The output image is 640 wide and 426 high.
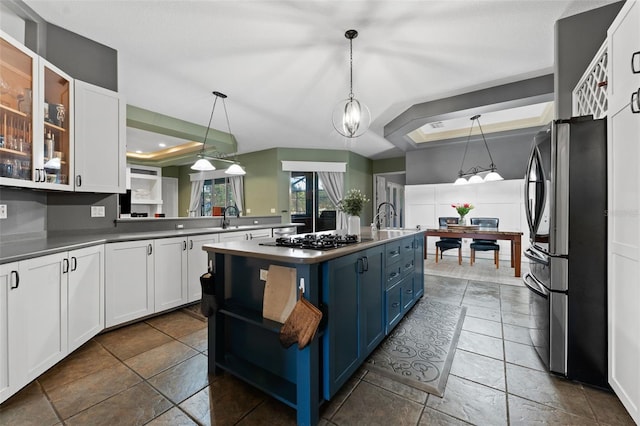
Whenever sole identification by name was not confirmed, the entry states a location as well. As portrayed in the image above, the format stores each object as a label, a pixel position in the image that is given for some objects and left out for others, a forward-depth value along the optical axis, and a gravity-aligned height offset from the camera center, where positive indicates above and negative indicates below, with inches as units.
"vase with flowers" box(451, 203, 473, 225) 203.0 +3.2
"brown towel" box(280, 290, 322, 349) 52.1 -23.0
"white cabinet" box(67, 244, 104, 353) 78.0 -26.2
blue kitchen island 55.8 -26.9
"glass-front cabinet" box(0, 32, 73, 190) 73.2 +28.4
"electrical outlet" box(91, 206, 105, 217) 105.6 +0.6
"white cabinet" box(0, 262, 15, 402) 57.3 -24.5
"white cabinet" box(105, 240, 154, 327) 93.7 -26.0
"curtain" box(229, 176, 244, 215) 276.2 +24.3
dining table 172.2 -15.0
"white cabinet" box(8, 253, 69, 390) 60.4 -26.8
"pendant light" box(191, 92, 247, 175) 147.8 +30.7
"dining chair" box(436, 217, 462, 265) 208.9 -23.9
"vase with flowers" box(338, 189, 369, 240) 88.6 +1.7
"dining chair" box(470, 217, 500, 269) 193.7 -23.1
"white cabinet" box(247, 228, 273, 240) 159.0 -13.3
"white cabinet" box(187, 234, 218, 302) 120.0 -24.4
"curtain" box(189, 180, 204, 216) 332.2 +19.0
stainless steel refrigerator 65.4 -10.0
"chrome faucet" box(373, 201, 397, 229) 119.4 -3.4
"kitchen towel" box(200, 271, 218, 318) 69.5 -22.3
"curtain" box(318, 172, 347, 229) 267.3 +28.6
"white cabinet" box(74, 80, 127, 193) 94.2 +28.0
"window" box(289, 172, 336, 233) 263.1 +14.1
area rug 70.9 -44.5
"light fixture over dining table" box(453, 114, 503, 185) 191.5 +35.2
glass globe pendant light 98.7 +38.2
